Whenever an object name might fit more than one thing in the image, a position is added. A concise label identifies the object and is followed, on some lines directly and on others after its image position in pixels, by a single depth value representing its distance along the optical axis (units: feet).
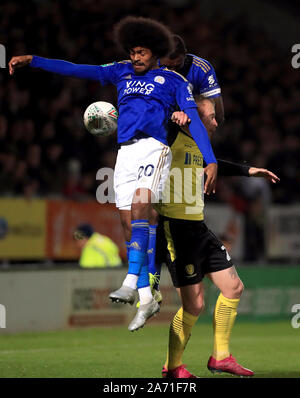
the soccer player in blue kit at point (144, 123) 43.86
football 47.67
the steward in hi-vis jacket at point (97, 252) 90.94
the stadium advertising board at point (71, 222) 92.80
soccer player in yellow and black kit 47.78
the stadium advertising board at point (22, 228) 89.10
